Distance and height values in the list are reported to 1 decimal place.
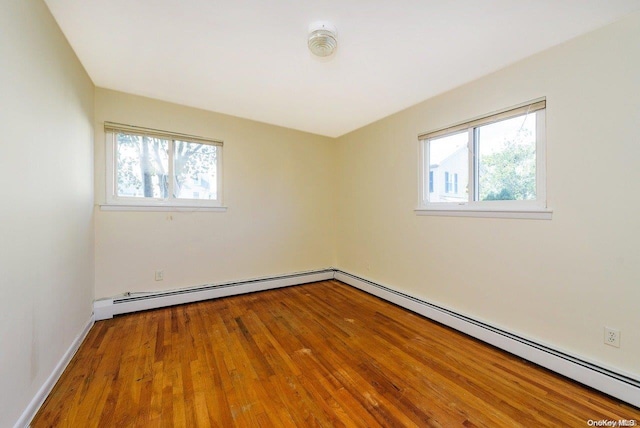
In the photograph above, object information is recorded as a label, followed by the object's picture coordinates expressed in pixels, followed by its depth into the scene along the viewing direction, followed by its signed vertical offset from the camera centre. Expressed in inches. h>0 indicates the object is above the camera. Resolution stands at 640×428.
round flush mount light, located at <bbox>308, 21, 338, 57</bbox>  67.3 +48.0
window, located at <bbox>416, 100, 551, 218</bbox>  78.4 +17.3
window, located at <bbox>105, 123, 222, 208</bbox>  107.8 +20.2
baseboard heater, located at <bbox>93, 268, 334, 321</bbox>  103.3 -38.9
